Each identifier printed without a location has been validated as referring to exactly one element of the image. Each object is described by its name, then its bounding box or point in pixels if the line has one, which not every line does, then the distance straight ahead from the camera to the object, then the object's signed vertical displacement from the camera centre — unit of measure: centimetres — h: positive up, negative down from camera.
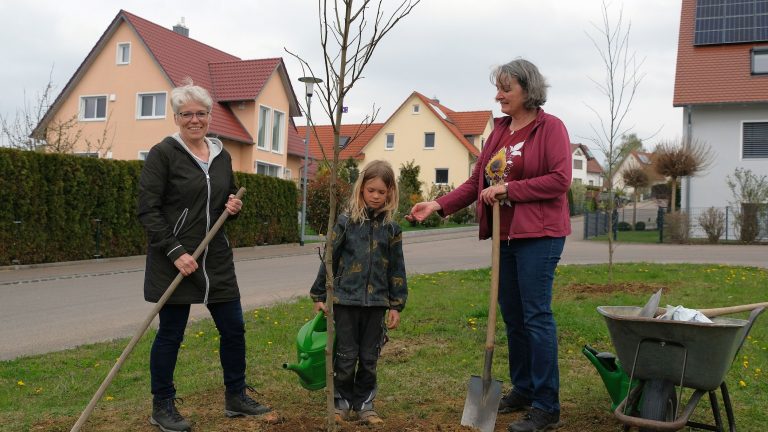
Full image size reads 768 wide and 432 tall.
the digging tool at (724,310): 338 -44
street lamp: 2064 -8
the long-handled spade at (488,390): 365 -91
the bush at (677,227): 2302 -33
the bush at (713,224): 2284 -19
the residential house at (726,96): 2464 +414
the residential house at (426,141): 4641 +458
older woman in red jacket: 369 -4
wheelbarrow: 312 -65
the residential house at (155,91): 2755 +445
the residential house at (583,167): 8288 +591
